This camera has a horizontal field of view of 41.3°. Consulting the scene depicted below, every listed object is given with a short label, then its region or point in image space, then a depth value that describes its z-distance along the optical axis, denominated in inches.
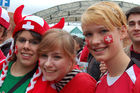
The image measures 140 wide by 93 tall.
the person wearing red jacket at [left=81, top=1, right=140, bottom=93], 59.2
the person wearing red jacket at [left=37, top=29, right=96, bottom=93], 66.2
